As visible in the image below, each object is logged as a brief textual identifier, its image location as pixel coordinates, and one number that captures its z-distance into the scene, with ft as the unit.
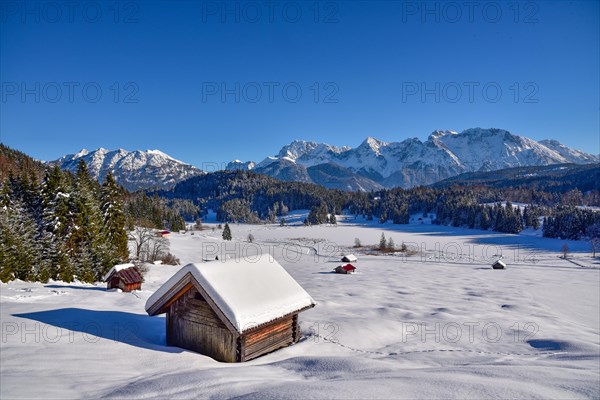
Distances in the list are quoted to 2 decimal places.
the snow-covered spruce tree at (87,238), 112.16
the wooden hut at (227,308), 38.04
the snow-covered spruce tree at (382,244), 316.07
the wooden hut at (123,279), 98.27
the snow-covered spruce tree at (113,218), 132.87
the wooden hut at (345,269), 180.52
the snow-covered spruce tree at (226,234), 369.09
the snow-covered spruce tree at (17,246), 83.92
